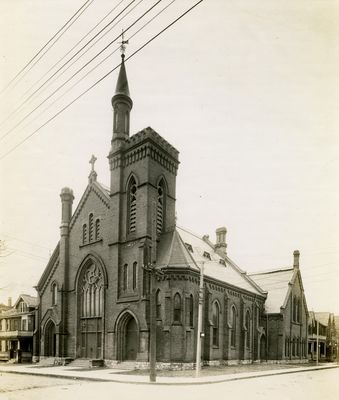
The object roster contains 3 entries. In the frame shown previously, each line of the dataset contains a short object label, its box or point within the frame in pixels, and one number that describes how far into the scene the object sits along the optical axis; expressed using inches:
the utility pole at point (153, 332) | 839.7
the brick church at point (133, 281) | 1169.4
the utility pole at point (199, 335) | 911.7
